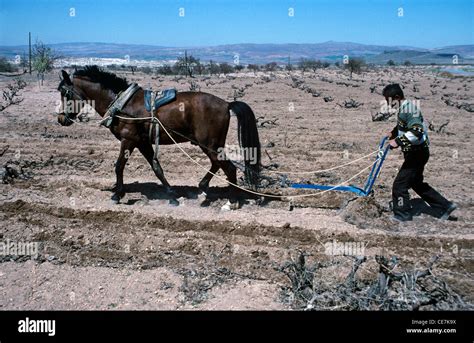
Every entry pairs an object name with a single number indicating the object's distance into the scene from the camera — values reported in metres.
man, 5.98
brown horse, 7.12
